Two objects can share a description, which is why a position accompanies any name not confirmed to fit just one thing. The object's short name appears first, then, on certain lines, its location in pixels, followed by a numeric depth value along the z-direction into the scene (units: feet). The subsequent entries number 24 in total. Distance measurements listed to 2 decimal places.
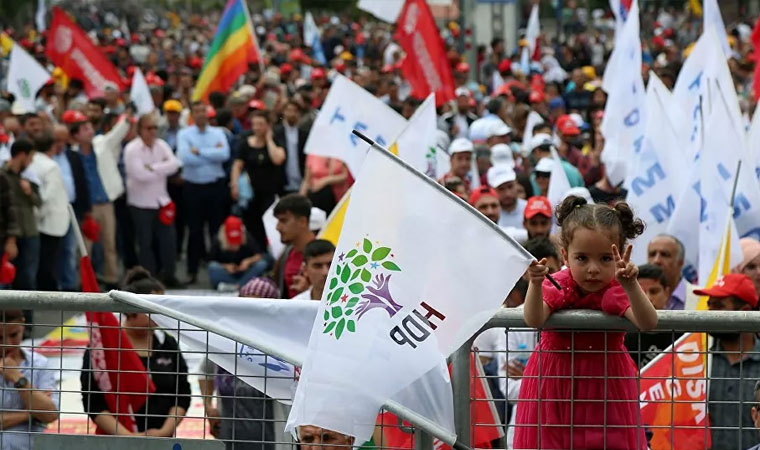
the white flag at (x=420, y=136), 33.73
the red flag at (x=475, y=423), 15.10
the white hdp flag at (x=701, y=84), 34.96
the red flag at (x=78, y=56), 64.08
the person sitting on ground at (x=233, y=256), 46.44
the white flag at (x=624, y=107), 41.63
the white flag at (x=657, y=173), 33.37
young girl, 14.75
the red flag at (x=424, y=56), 53.78
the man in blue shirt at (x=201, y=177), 51.88
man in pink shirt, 49.93
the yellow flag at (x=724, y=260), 25.75
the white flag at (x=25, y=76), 63.36
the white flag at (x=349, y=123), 38.68
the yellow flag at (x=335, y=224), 29.50
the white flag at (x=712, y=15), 45.16
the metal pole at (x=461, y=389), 14.39
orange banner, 15.99
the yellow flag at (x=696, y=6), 124.67
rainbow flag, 64.39
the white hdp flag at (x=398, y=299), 13.66
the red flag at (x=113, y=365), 18.47
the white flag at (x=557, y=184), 35.77
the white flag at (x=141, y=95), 58.80
